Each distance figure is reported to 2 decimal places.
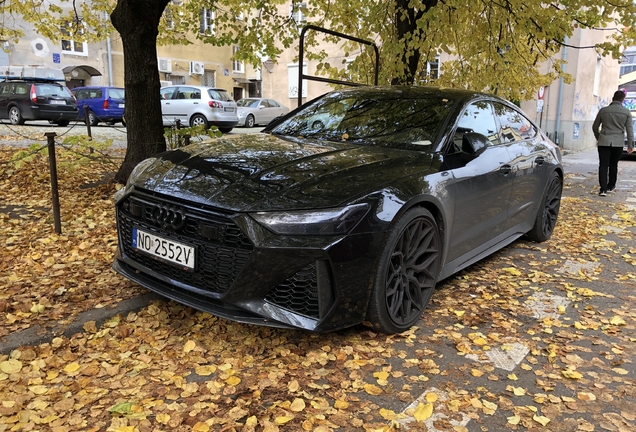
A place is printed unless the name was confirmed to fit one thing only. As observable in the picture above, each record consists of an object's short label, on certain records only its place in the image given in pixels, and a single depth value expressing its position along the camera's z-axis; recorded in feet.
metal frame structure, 19.79
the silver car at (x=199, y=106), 61.57
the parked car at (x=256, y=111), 75.05
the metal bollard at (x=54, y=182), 14.77
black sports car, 8.53
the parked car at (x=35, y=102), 57.06
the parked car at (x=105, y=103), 64.80
